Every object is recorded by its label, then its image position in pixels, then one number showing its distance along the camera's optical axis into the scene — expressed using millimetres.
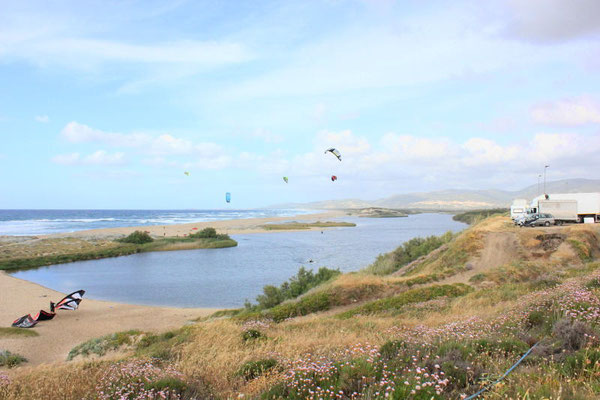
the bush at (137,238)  60438
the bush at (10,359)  14155
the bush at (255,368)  6375
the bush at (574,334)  5719
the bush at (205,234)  65312
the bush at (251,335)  10672
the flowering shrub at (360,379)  4488
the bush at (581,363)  4639
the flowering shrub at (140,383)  5453
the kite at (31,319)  20923
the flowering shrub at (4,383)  5832
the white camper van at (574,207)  33469
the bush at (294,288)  22312
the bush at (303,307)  16562
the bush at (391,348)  6201
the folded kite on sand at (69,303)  24297
